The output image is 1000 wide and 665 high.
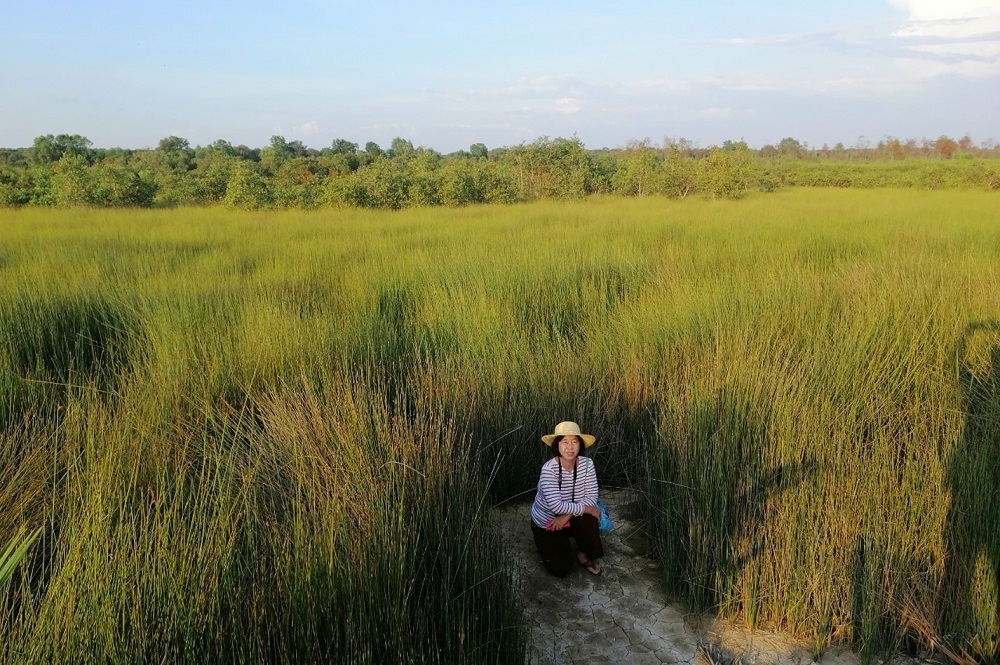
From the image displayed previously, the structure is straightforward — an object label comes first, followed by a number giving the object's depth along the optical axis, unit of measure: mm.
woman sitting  2711
